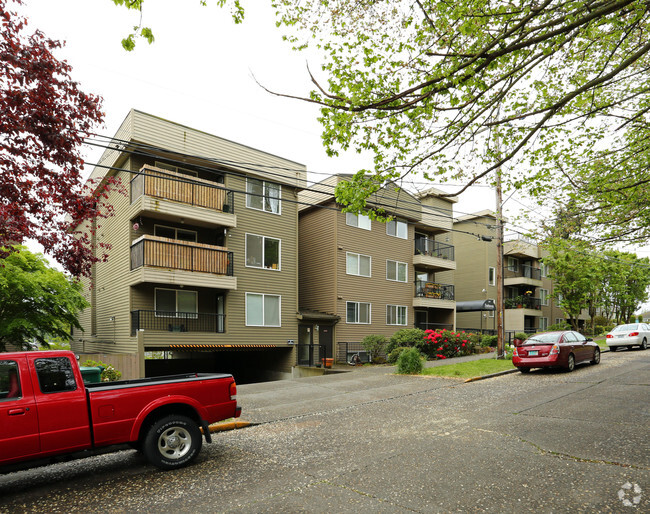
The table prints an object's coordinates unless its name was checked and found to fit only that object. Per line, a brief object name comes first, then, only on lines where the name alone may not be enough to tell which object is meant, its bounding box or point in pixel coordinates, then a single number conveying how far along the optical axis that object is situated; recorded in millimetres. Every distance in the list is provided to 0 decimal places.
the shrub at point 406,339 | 23078
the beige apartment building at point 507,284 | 37406
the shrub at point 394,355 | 21953
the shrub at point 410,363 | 17141
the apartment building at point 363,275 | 24828
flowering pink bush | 23359
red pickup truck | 5617
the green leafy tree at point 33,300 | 17734
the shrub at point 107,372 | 14852
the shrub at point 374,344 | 23234
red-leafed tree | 7102
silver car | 24469
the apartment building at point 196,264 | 18438
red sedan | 15438
